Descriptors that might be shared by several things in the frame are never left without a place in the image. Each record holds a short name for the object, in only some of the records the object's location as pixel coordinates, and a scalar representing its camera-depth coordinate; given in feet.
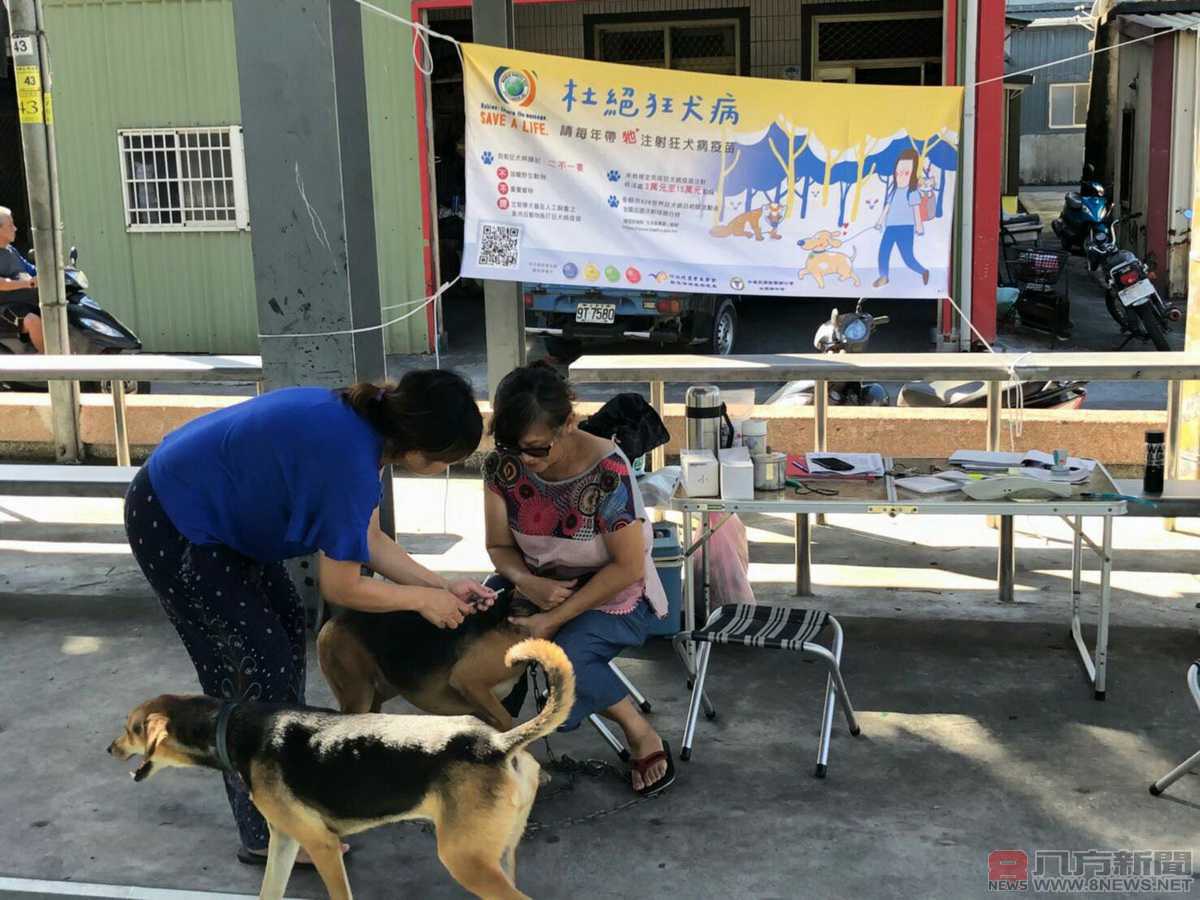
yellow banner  19.35
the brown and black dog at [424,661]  12.27
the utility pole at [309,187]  15.43
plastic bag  16.65
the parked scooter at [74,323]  29.94
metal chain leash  12.94
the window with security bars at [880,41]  50.29
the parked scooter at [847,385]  26.81
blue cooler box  16.09
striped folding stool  13.23
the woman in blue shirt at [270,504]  10.30
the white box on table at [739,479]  14.71
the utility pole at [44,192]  25.20
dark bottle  16.01
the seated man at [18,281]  29.68
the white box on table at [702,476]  14.84
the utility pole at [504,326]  21.94
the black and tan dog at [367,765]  9.75
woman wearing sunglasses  12.55
